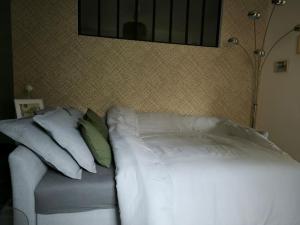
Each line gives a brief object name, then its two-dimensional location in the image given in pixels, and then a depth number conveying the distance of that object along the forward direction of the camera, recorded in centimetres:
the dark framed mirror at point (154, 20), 291
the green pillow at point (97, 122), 187
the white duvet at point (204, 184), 132
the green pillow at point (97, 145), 150
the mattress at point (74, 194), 129
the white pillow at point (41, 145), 135
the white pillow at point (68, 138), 139
